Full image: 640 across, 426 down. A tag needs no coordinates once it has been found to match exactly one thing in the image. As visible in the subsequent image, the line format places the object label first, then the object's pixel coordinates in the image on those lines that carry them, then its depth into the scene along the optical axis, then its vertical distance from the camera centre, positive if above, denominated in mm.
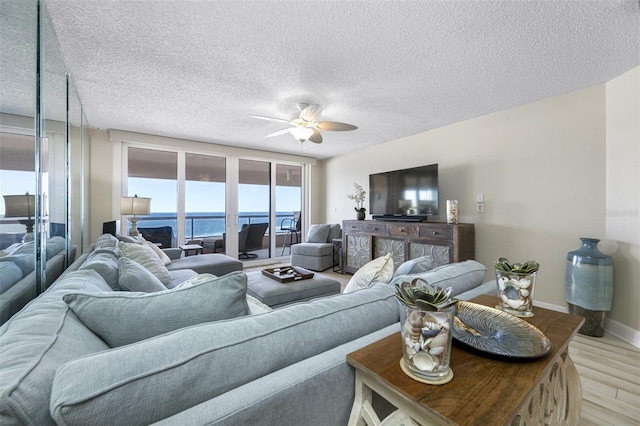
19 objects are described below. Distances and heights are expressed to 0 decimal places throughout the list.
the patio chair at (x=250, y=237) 5063 -522
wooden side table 594 -454
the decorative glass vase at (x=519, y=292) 1122 -356
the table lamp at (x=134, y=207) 3619 +60
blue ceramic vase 2223 -644
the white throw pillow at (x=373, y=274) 1434 -357
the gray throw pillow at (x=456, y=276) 1293 -344
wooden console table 3184 -422
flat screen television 3562 +268
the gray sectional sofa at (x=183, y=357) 508 -360
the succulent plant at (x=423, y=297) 718 -250
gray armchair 4672 -698
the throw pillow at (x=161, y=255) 2998 -514
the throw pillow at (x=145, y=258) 2154 -396
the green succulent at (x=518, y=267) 1136 -251
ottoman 2182 -700
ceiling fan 2729 +958
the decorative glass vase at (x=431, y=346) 705 -371
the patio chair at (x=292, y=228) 5914 -388
